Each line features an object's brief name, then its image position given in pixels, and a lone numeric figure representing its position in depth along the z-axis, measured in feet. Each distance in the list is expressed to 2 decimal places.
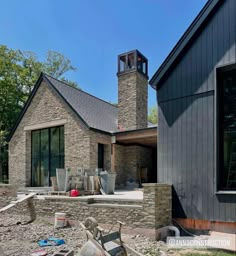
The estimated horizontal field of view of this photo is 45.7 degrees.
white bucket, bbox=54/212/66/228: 27.94
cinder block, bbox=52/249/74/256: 16.34
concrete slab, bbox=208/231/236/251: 20.40
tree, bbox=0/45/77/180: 85.76
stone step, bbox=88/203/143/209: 24.17
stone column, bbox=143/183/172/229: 22.86
